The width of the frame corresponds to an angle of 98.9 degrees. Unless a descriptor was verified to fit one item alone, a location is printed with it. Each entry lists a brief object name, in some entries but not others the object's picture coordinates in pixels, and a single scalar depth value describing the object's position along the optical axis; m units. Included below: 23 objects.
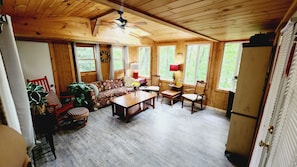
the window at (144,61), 5.79
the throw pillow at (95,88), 3.94
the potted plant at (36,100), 1.95
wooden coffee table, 3.30
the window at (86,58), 4.27
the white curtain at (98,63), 4.50
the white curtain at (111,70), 4.97
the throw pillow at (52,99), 2.92
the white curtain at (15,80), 1.08
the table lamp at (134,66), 5.51
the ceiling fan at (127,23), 2.59
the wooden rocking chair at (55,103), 2.86
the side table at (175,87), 4.70
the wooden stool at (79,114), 2.87
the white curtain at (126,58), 5.44
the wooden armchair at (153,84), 5.00
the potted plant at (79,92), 3.55
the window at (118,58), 5.32
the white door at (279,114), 0.79
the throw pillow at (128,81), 5.13
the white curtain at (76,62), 3.90
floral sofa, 3.95
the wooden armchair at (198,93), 3.95
